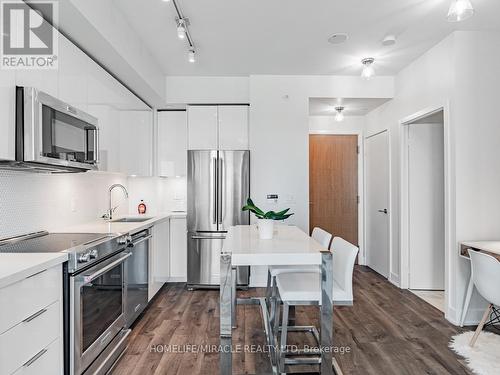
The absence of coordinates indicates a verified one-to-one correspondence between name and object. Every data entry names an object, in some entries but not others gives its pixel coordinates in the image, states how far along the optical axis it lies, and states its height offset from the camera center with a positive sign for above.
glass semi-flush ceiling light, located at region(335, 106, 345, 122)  4.68 +1.15
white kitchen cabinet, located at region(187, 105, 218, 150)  4.26 +0.81
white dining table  1.89 -0.46
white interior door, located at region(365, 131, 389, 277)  4.53 -0.20
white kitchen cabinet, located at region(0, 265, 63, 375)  1.30 -0.60
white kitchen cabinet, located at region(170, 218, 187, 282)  4.38 -0.67
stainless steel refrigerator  4.11 -0.23
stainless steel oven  1.82 -0.79
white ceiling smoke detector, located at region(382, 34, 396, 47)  3.12 +1.45
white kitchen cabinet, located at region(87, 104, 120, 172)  2.79 +0.51
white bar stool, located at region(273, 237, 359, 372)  2.03 -0.64
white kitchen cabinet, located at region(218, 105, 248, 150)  4.26 +0.82
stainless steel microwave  1.77 +0.35
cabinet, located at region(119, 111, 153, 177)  3.40 +0.55
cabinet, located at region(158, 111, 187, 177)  4.46 +0.55
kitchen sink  3.59 -0.33
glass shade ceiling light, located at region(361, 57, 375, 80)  3.48 +1.41
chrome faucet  3.63 -0.21
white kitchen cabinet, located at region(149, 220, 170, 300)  3.56 -0.81
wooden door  5.33 +0.05
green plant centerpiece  2.35 -0.22
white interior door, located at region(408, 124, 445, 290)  4.05 -0.27
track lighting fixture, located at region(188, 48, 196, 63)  3.18 +1.33
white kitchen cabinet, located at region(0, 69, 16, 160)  1.65 +0.40
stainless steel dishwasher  2.74 -0.78
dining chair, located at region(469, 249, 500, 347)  2.35 -0.67
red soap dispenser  4.39 -0.24
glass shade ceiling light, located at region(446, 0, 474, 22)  2.19 +1.21
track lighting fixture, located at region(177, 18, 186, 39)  2.65 +1.33
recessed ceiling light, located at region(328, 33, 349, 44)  3.14 +1.49
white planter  2.38 -0.28
